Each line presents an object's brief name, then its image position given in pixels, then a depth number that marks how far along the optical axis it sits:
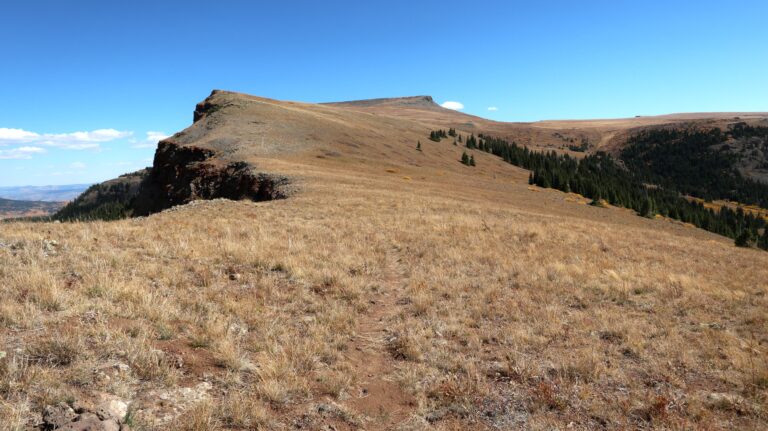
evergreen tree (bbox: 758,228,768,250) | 58.70
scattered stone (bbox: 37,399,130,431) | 4.18
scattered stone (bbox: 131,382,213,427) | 4.79
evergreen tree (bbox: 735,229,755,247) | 37.14
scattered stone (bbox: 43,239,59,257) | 10.03
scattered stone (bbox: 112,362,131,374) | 5.46
